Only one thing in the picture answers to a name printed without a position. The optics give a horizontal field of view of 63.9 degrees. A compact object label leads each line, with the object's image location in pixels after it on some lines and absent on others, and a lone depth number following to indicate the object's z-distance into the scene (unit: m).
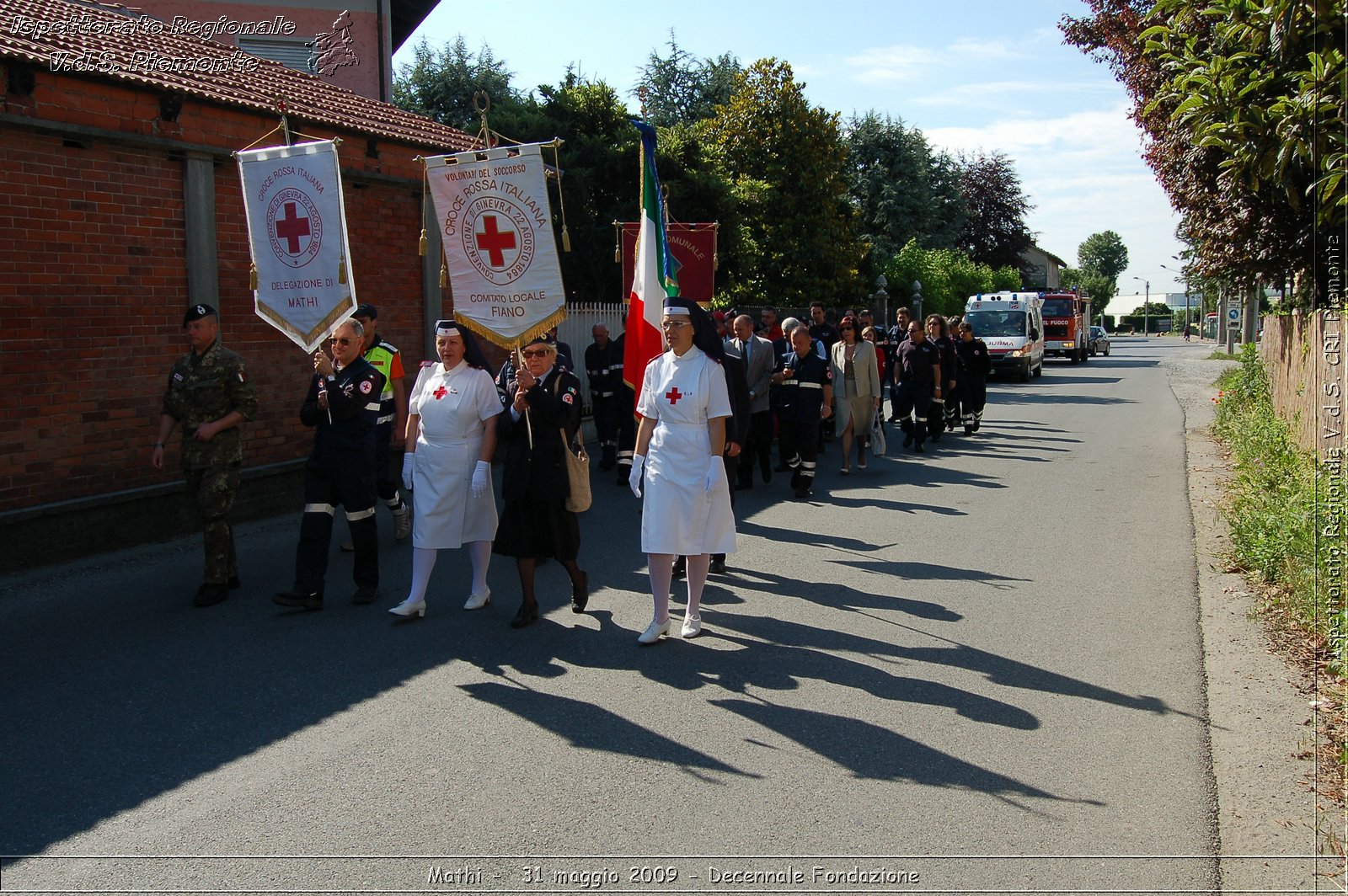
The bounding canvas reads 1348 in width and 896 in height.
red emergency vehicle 43.03
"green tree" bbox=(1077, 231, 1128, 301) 181.12
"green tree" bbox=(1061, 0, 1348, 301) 6.67
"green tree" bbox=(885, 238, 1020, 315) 43.09
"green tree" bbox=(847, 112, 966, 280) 48.84
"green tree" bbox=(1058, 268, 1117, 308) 124.93
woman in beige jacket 13.27
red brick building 8.42
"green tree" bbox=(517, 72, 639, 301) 21.69
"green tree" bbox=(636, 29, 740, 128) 50.12
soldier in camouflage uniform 7.37
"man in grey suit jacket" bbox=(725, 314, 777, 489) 11.53
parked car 54.38
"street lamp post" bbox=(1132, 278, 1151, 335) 125.38
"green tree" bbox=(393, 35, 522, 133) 40.91
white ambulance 31.62
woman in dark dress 6.73
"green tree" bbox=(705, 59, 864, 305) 29.78
